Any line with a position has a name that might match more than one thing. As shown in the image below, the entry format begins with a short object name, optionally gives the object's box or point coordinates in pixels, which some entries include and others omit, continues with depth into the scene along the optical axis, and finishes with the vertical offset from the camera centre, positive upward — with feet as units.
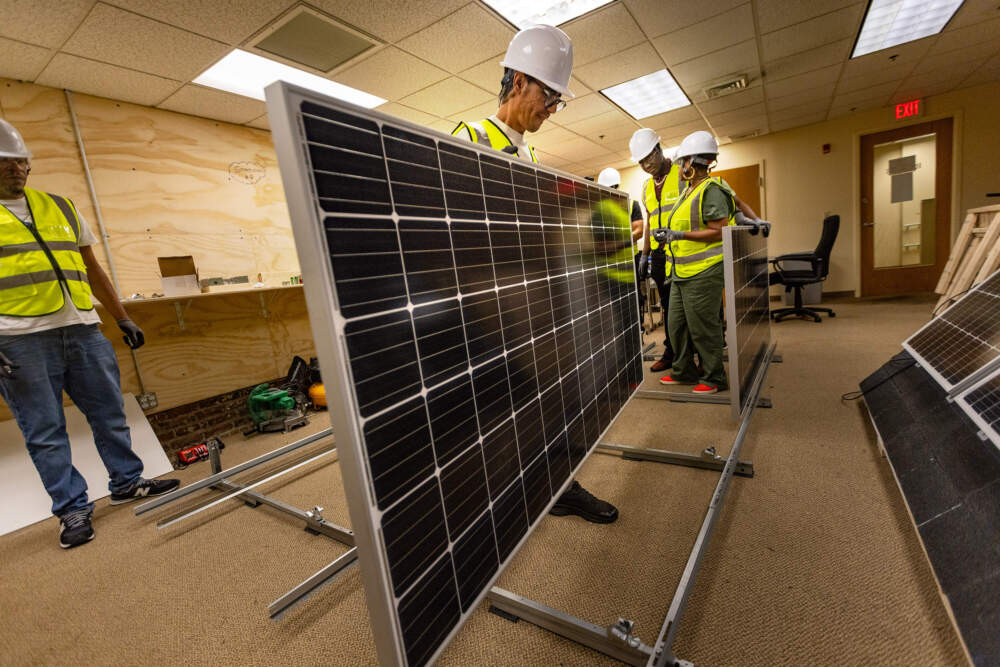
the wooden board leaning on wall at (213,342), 9.74 -0.81
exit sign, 17.89 +4.63
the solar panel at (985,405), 3.94 -2.01
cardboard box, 9.14 +0.90
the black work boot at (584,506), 5.29 -3.14
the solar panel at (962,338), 5.00 -1.69
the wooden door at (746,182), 21.79 +3.03
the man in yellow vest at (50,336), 6.02 -0.04
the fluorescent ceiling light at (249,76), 9.27 +5.41
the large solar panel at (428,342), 1.89 -0.37
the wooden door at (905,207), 18.33 +0.47
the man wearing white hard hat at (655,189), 8.98 +1.39
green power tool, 10.39 -2.66
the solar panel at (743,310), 6.20 -1.23
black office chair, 14.64 -1.46
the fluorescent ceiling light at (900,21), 10.53 +5.23
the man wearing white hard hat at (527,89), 4.32 +1.93
